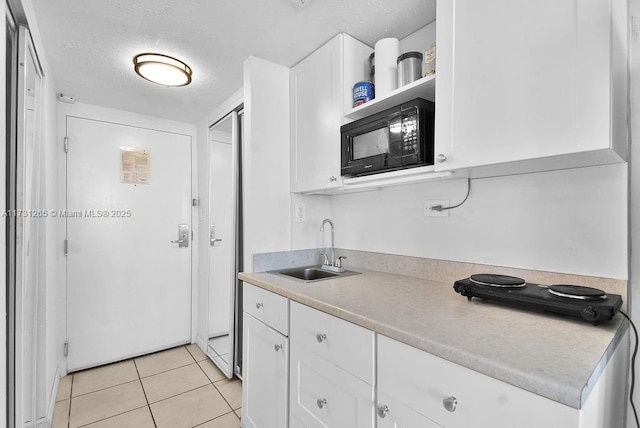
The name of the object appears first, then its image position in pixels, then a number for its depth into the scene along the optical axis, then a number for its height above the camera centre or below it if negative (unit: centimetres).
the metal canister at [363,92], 163 +64
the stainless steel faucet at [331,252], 218 -28
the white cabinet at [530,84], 88 +42
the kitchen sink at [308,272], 196 -39
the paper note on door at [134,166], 278 +43
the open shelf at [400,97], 135 +56
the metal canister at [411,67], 146 +69
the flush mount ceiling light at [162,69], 189 +91
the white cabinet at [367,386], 71 -53
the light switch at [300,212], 209 +1
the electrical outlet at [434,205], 157 +3
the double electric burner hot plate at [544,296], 90 -28
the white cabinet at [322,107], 171 +63
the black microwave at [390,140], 134 +35
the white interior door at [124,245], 260 -29
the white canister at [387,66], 157 +75
